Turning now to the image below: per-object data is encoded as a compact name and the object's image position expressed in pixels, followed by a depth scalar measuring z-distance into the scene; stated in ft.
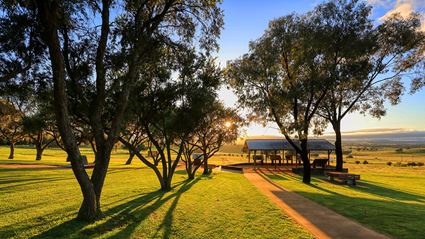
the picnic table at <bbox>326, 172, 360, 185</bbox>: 70.79
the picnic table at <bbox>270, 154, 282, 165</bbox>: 117.19
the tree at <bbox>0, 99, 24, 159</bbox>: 105.83
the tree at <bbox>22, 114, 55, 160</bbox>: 70.64
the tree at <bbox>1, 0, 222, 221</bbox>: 25.88
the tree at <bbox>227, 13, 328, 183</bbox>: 62.64
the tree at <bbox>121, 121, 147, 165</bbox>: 54.99
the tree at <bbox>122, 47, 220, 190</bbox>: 46.14
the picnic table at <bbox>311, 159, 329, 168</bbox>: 106.11
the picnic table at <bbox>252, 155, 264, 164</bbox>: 124.67
